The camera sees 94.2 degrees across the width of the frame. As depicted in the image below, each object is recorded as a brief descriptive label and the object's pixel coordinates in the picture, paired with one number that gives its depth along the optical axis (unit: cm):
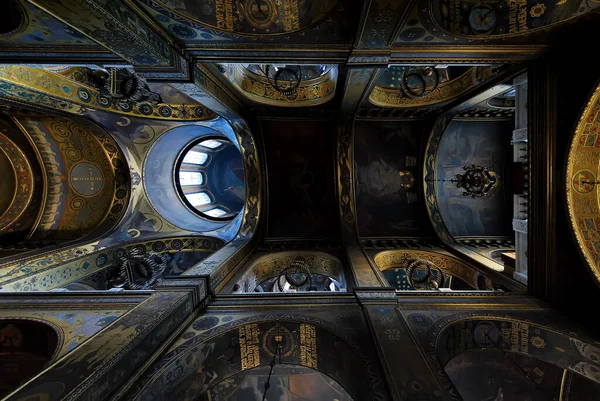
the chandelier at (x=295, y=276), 680
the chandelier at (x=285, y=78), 766
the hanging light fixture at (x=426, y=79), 836
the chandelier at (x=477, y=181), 611
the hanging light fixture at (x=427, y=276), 663
